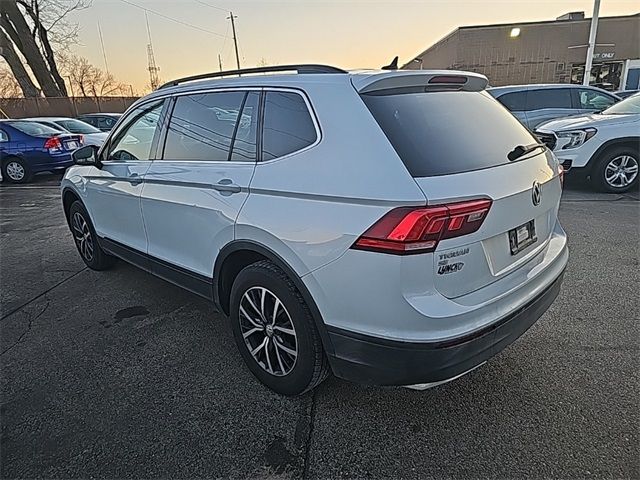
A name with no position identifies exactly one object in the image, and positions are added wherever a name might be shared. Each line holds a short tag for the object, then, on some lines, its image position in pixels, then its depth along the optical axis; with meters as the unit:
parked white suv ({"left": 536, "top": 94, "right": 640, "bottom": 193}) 6.50
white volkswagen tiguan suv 1.77
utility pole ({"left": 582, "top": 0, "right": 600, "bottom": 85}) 18.52
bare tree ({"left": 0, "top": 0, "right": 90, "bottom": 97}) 20.94
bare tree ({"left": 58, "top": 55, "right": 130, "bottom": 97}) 29.11
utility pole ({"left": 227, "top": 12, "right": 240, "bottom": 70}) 42.76
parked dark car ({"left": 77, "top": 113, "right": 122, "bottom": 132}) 14.23
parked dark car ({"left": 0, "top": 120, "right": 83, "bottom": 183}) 10.06
